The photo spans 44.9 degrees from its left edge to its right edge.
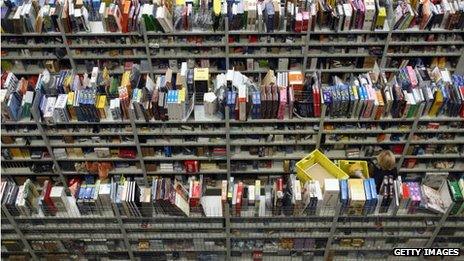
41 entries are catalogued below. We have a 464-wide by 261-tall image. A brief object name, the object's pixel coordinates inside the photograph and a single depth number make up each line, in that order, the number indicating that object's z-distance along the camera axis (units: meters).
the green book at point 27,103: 7.66
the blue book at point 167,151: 8.17
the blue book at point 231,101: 7.45
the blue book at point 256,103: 7.40
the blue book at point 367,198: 6.53
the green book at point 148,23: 8.86
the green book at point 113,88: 7.87
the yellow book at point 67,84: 7.82
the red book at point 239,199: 6.64
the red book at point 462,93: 7.56
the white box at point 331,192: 6.56
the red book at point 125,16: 8.97
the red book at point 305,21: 8.86
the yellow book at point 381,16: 8.85
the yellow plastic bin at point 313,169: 7.27
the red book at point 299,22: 8.84
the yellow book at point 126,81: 7.66
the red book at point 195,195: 6.68
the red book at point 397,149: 8.22
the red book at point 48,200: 6.77
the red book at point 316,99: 7.43
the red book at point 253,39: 9.16
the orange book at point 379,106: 7.49
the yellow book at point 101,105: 7.63
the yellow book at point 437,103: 7.48
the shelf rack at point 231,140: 7.73
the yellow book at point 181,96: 7.46
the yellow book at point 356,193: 6.50
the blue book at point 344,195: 6.49
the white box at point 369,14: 8.79
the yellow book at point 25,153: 8.33
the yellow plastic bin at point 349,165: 7.36
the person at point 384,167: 7.23
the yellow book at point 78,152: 8.27
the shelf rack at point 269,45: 9.08
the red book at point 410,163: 8.46
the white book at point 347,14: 8.83
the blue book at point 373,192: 6.53
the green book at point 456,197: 6.50
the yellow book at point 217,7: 8.84
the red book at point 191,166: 8.36
